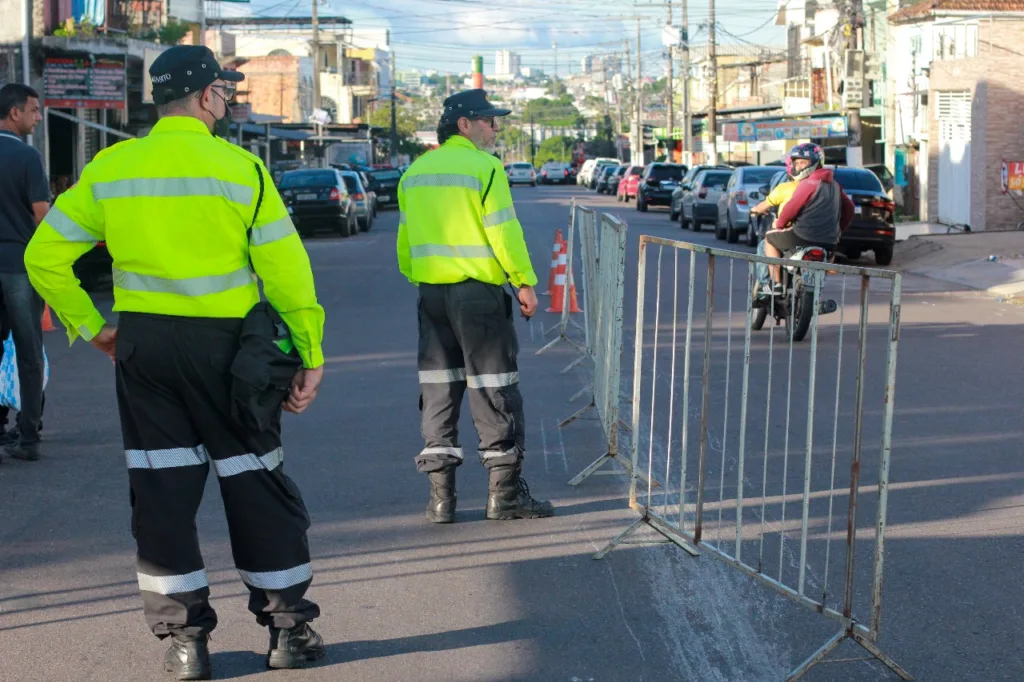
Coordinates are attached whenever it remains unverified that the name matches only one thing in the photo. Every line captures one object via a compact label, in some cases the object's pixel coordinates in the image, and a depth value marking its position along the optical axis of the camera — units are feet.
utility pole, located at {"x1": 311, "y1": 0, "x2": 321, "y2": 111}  221.46
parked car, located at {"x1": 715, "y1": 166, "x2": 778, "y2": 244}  92.22
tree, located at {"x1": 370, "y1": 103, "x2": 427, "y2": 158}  385.50
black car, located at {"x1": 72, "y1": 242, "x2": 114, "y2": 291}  53.72
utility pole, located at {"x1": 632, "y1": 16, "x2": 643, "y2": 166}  324.80
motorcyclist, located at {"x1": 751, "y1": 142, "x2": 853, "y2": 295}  43.52
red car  177.78
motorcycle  40.86
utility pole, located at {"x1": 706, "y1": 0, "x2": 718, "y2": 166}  186.50
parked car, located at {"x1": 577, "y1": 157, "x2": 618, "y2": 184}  263.86
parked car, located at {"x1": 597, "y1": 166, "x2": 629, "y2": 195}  214.69
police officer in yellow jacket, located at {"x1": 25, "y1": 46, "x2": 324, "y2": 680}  14.57
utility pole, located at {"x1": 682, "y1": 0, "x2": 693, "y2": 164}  212.23
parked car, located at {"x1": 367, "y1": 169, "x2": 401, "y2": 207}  164.14
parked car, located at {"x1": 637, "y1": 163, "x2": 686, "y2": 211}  148.77
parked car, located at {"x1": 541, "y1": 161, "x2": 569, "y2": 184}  298.56
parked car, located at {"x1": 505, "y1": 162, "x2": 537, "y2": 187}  271.08
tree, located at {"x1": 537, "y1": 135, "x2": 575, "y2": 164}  587.68
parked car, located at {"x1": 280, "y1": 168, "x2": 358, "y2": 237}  105.81
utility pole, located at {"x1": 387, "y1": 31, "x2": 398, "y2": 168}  328.90
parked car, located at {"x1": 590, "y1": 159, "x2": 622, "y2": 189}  239.48
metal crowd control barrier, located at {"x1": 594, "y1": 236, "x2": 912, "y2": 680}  15.19
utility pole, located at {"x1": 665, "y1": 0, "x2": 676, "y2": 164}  268.45
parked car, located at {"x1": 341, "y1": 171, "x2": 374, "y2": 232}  116.30
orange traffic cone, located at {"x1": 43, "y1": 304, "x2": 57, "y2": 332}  48.78
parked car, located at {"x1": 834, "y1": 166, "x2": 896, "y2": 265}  75.82
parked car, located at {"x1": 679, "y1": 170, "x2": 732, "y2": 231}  108.58
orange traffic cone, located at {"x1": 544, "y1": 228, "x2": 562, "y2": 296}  53.84
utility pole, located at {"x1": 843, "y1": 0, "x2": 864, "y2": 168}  109.60
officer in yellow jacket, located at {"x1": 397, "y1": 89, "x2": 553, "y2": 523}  21.35
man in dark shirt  25.91
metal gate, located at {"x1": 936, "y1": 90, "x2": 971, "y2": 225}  109.09
